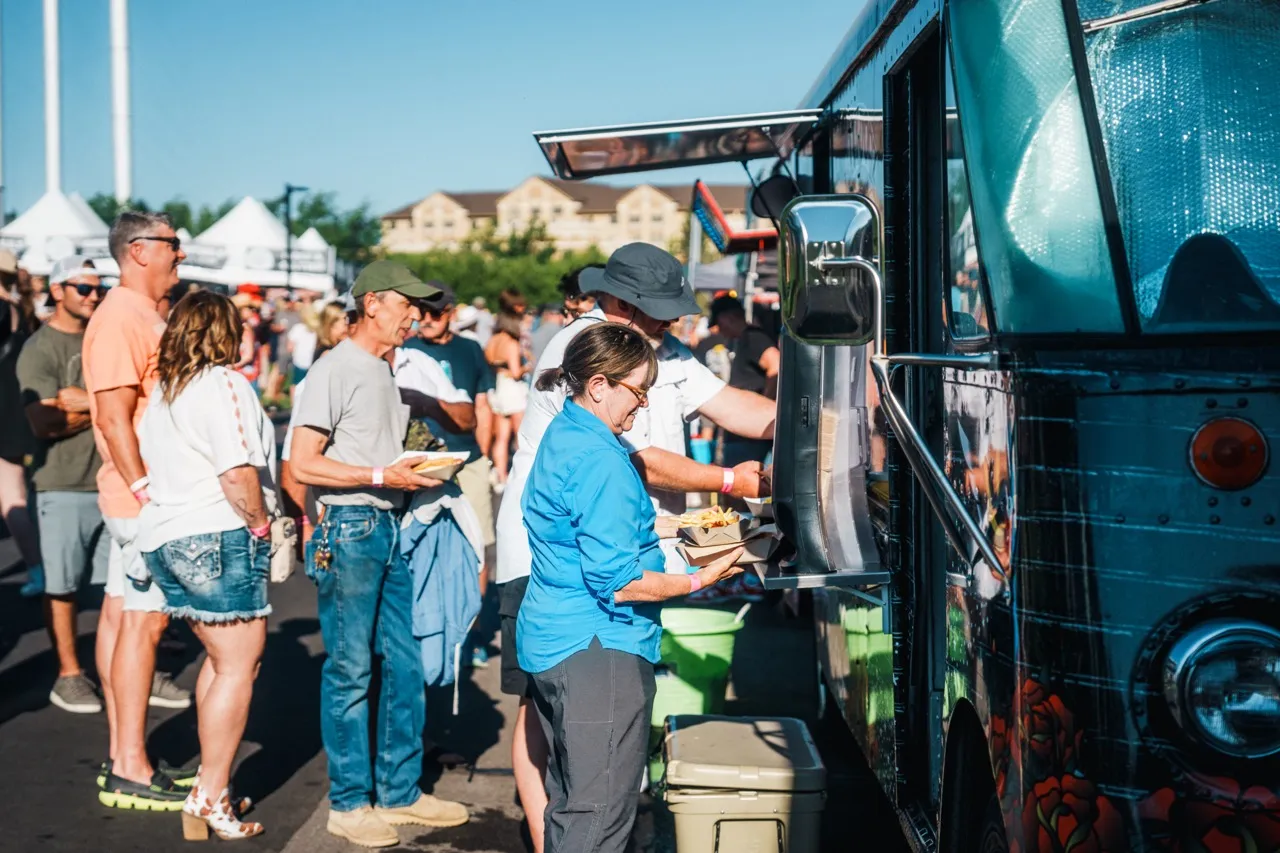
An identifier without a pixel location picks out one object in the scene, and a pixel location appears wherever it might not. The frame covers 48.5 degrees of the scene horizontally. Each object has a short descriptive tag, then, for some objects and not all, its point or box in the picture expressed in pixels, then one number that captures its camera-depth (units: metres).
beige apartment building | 145.88
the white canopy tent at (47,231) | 23.44
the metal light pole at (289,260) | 29.03
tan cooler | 4.41
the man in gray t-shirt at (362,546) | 5.36
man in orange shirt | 5.62
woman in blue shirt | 3.79
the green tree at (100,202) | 103.81
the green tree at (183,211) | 111.81
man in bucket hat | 4.76
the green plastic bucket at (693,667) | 5.68
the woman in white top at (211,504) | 5.25
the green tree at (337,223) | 113.06
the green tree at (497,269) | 91.31
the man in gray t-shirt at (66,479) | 7.29
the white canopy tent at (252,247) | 26.94
